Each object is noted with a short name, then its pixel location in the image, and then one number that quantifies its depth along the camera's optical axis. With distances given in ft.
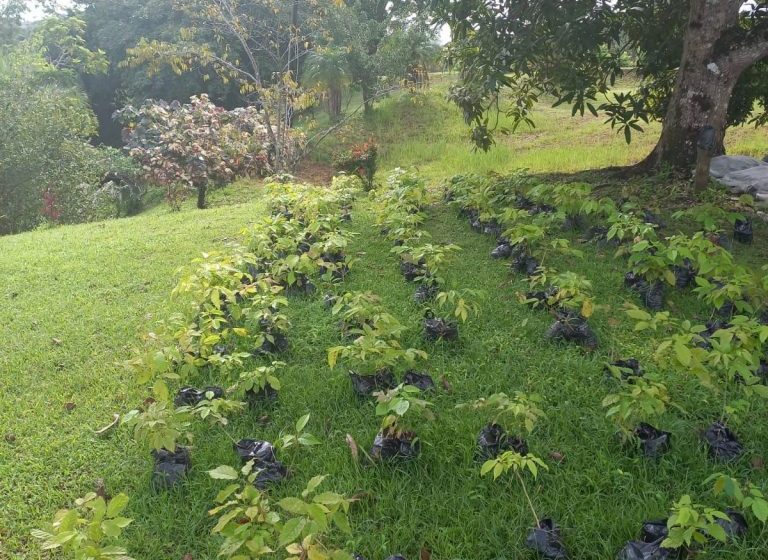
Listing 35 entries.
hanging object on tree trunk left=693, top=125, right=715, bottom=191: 15.24
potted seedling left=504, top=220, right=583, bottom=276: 12.37
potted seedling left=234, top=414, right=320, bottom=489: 6.98
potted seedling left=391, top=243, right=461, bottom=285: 11.41
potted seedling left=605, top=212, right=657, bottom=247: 11.35
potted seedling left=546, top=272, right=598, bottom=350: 9.66
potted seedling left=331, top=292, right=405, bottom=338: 8.41
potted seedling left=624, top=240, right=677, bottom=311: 10.42
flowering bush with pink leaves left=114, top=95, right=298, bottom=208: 32.37
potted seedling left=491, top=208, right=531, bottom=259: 13.66
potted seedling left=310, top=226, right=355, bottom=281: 12.27
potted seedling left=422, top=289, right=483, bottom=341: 9.25
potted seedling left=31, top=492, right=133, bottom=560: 4.62
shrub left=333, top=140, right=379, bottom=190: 30.79
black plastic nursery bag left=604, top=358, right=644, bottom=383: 8.29
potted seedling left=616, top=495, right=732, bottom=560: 4.79
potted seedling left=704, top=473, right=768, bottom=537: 4.99
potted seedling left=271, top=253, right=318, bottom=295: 11.52
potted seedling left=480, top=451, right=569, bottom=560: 5.67
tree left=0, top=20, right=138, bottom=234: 32.65
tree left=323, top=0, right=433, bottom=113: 45.50
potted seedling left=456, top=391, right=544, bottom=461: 6.66
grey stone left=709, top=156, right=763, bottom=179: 20.11
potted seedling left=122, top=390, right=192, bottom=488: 6.61
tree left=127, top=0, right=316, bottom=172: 27.89
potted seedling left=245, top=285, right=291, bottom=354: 9.66
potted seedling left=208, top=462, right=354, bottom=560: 4.61
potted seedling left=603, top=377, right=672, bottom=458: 6.51
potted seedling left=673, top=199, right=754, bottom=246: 11.74
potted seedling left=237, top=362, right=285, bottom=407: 7.84
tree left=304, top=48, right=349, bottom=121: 45.19
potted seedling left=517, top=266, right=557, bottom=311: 10.43
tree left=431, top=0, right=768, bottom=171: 16.94
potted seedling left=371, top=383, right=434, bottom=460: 6.71
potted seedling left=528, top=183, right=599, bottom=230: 14.74
